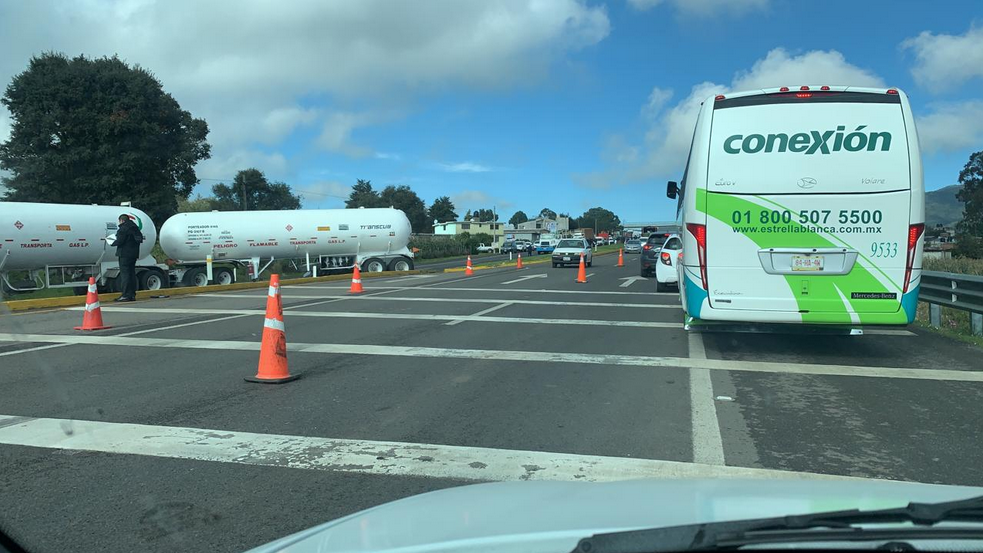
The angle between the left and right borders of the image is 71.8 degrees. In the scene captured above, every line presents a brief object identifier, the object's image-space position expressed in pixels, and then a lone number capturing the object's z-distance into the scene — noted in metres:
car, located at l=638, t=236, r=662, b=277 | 25.27
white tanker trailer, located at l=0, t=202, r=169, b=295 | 18.62
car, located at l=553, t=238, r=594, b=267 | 32.56
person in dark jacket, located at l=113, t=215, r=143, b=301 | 15.95
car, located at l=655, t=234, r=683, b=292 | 18.06
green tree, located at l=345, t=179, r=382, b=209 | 100.63
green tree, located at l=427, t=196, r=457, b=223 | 139.88
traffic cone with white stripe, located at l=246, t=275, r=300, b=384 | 7.46
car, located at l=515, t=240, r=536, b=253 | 71.19
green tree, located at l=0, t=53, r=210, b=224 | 32.25
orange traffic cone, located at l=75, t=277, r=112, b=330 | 11.31
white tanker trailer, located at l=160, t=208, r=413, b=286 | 26.05
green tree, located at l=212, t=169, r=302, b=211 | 86.31
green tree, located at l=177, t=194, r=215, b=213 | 58.99
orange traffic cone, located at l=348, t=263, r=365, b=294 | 19.28
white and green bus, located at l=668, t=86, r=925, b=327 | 7.93
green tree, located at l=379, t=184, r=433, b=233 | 113.06
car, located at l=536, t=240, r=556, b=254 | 70.00
